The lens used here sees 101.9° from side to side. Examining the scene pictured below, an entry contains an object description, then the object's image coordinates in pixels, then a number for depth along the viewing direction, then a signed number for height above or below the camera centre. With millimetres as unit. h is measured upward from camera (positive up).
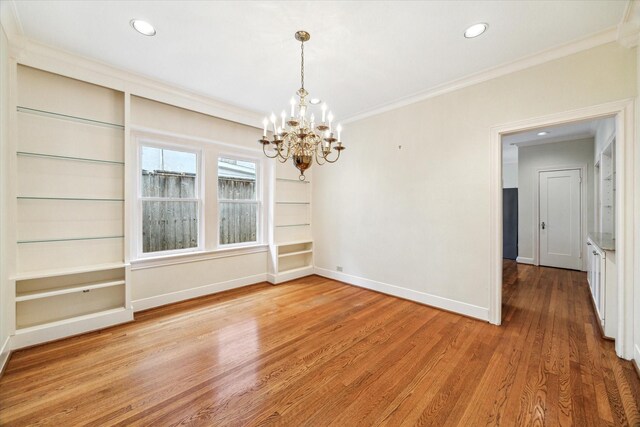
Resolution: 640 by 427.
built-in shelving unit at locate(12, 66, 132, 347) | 2582 +39
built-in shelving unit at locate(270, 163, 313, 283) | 4754 -300
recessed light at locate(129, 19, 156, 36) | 2275 +1668
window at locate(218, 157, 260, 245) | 4254 +188
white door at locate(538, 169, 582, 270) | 5538 -152
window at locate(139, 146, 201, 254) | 3496 +182
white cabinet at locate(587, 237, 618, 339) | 2613 -844
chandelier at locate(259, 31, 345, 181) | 2286 +668
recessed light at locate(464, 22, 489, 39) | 2281 +1645
